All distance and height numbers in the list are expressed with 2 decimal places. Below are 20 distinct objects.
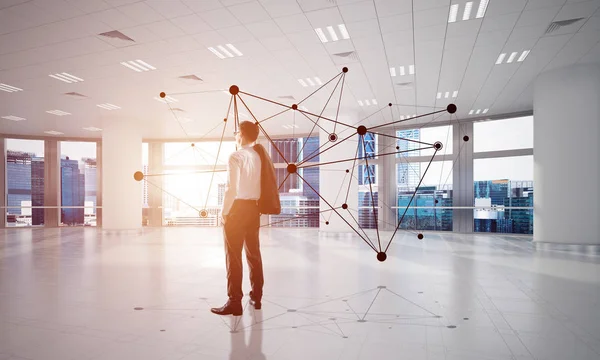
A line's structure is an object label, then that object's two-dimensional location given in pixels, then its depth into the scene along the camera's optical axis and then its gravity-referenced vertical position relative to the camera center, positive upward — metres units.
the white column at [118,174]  10.62 +0.33
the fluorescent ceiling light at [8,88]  7.67 +2.10
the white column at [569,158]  6.86 +0.48
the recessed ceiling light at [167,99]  8.59 +2.06
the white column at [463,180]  10.96 +0.09
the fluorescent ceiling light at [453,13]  4.65 +2.24
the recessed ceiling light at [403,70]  6.81 +2.17
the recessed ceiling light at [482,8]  4.55 +2.25
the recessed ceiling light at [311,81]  7.35 +2.11
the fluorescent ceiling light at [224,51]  5.88 +2.21
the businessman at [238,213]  2.81 -0.22
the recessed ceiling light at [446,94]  8.38 +2.09
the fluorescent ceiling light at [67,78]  7.07 +2.14
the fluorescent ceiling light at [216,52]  5.93 +2.20
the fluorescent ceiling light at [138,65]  6.47 +2.18
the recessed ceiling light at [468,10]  4.59 +2.25
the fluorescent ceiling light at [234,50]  5.84 +2.21
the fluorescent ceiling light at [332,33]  5.24 +2.23
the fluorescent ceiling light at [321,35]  5.29 +2.23
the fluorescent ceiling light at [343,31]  5.17 +2.23
